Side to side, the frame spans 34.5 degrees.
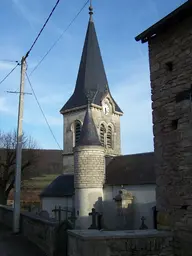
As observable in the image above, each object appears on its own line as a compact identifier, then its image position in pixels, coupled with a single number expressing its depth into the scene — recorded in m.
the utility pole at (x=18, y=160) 12.74
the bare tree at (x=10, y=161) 28.39
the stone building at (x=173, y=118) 6.31
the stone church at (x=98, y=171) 22.08
